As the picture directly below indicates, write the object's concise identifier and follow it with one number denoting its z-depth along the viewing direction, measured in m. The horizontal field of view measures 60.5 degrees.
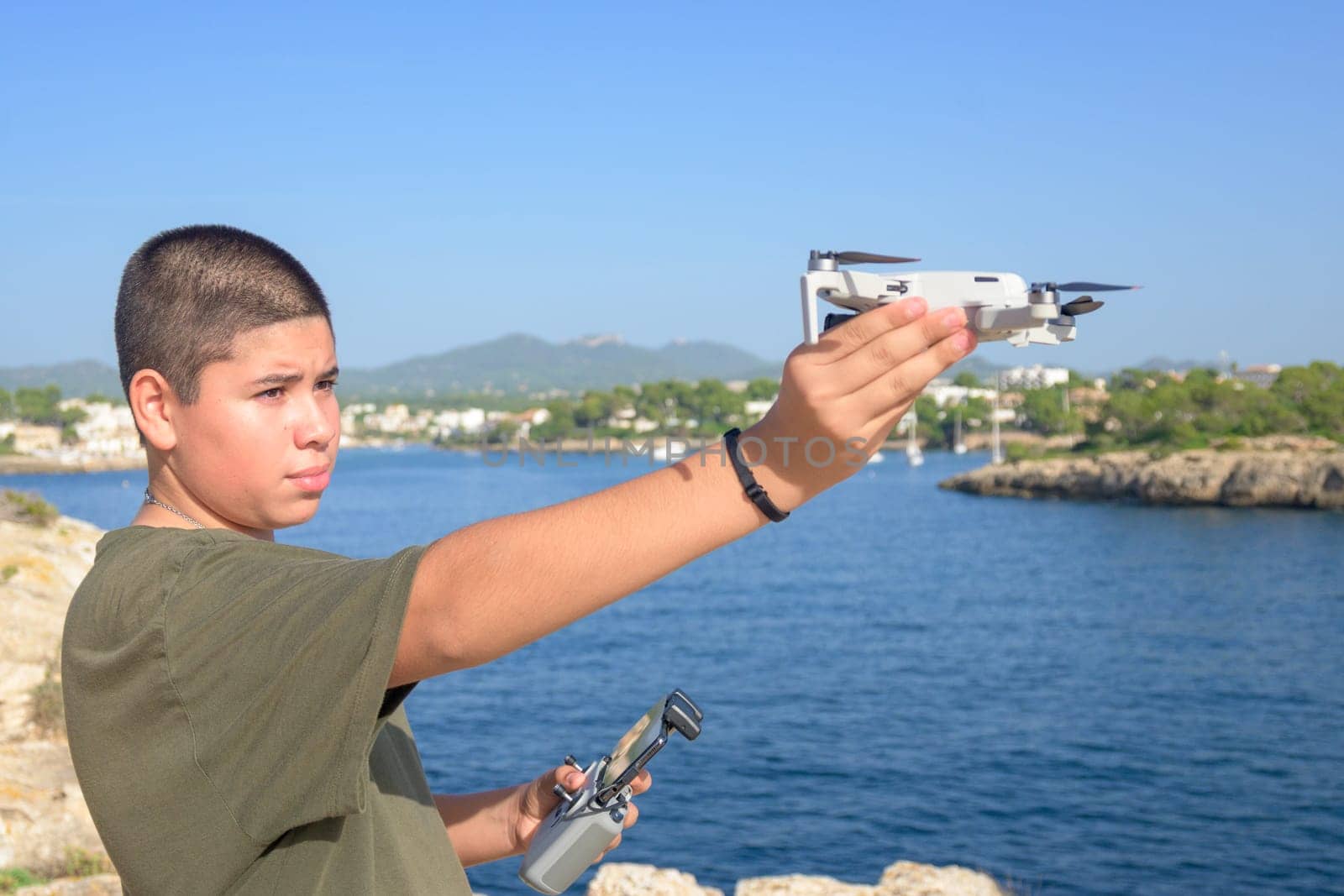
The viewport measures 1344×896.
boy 1.29
